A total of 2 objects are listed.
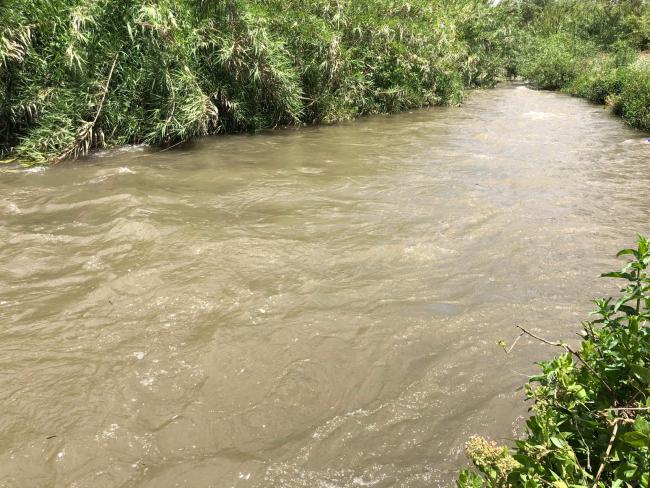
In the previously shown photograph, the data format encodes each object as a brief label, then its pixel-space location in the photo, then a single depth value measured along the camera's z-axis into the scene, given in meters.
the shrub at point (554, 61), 23.73
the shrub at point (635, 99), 11.91
